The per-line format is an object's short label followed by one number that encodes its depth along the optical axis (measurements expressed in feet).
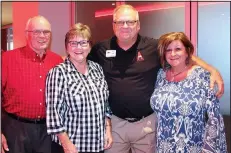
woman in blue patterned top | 6.72
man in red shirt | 7.55
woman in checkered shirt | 6.48
